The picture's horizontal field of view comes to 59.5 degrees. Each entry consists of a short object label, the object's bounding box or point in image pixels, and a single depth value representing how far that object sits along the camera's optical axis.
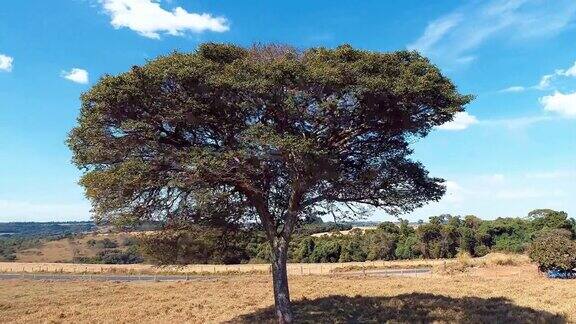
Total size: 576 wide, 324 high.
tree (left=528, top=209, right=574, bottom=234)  73.77
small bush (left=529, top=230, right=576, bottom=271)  34.72
